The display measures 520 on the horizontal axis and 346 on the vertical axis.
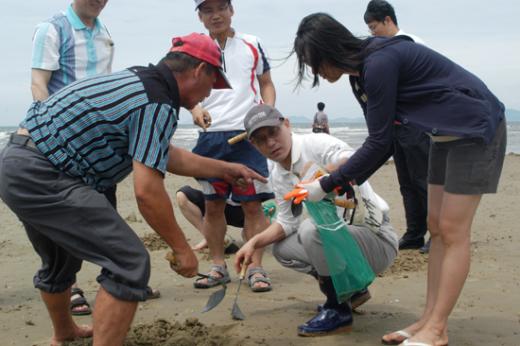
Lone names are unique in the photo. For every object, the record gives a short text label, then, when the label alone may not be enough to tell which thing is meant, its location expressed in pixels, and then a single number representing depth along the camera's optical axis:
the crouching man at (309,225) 3.79
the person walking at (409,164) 5.47
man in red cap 3.00
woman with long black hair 3.24
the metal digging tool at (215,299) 3.85
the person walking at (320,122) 17.48
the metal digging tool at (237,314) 4.04
